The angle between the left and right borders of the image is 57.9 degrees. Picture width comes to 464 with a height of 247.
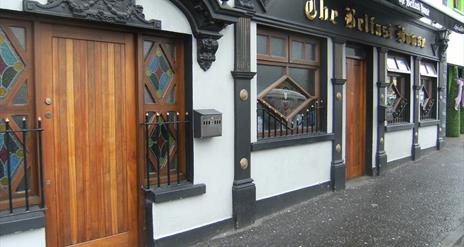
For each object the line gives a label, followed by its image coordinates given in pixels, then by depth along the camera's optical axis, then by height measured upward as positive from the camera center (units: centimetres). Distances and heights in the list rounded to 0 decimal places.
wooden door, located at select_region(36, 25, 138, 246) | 364 -21
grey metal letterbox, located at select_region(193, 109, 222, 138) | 445 -12
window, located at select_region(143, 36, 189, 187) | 430 +1
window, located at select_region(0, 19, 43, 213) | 340 -7
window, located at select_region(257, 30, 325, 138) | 574 +37
